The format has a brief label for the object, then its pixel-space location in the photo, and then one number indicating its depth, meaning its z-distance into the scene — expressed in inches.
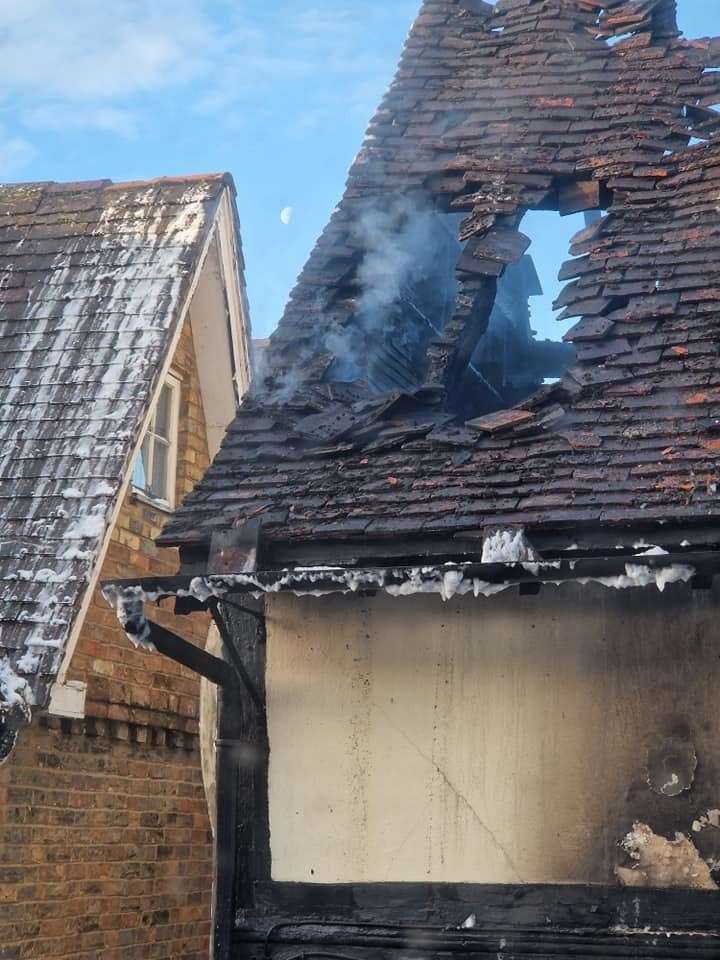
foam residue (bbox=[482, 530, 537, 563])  226.1
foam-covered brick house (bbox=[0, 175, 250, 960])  298.7
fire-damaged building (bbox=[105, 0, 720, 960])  228.7
